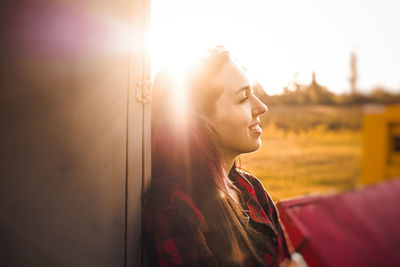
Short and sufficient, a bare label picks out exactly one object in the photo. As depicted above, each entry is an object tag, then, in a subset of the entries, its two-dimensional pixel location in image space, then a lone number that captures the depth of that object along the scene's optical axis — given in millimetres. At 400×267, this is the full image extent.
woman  938
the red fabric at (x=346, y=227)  1910
